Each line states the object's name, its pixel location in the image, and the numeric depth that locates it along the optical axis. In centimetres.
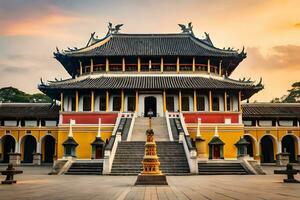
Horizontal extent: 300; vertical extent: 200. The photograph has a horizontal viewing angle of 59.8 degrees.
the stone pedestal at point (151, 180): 1106
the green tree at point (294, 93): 5712
